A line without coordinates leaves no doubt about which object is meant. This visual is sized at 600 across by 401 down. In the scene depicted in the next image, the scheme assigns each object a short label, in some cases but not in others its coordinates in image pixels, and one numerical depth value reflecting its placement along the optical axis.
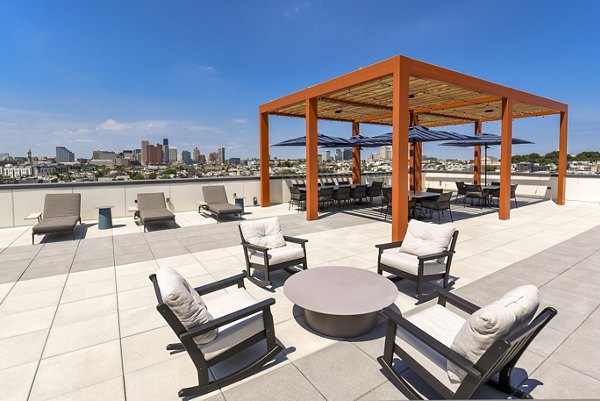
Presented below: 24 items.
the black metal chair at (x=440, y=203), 8.38
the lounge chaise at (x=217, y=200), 9.06
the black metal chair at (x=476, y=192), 10.69
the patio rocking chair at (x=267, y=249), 4.23
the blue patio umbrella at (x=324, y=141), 11.59
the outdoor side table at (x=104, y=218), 8.05
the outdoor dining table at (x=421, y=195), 8.78
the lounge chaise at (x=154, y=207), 7.87
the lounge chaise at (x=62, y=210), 7.05
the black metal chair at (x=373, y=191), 11.31
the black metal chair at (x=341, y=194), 10.52
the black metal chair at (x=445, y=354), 1.71
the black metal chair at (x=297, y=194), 10.21
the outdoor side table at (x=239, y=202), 9.76
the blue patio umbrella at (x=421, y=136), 8.69
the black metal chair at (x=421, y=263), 3.75
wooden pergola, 6.51
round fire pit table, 2.82
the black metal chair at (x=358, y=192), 11.00
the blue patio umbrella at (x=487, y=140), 10.55
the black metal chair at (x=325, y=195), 10.16
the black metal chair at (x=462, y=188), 11.46
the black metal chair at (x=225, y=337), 2.13
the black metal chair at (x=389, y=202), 8.92
